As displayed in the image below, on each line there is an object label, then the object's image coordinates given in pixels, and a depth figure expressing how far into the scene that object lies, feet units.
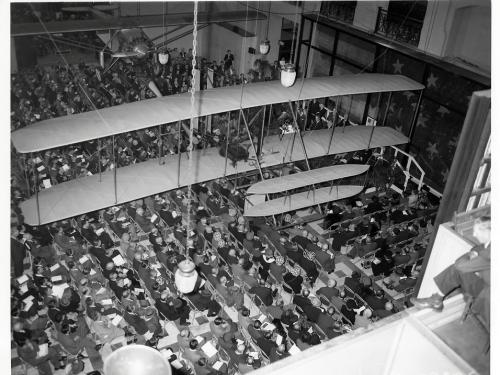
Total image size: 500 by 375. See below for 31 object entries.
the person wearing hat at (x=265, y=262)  38.73
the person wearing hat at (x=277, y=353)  31.42
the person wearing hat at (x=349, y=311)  35.06
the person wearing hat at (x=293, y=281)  37.47
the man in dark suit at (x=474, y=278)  13.88
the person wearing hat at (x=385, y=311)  35.12
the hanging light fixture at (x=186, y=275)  20.99
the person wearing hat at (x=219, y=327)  33.30
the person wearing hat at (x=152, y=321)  32.89
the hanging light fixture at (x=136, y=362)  12.92
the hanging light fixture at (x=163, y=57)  45.06
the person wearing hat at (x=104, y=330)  32.86
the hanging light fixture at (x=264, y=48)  52.65
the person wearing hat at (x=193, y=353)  31.32
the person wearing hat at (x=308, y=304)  34.63
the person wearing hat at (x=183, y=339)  32.27
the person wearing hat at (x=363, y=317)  34.68
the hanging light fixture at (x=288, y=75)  33.27
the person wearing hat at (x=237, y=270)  37.67
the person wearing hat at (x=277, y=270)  38.24
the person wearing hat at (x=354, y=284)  37.06
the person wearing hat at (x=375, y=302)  35.68
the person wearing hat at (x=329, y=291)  36.70
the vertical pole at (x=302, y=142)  40.70
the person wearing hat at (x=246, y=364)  30.83
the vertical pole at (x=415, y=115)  46.68
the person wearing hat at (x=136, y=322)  32.60
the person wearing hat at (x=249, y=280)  37.19
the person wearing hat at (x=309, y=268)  38.55
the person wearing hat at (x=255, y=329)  32.86
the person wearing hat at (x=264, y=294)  35.94
